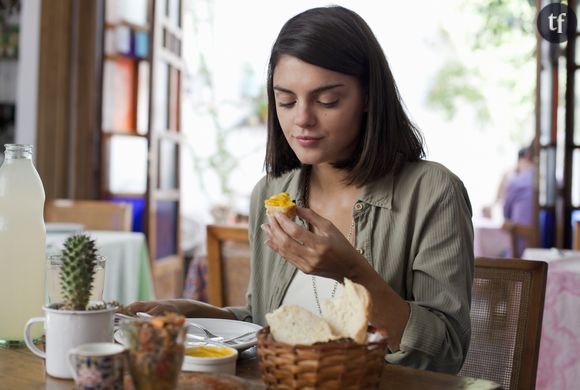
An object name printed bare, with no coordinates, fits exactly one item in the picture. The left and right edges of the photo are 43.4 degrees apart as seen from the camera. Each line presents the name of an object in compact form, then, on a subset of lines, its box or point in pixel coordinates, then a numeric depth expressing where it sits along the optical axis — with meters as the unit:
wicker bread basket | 0.82
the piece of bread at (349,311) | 0.89
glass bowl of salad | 0.79
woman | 1.25
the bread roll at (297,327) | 0.89
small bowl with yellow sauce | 0.98
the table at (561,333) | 2.27
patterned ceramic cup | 0.80
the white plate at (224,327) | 1.21
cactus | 0.93
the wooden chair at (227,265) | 2.14
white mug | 0.95
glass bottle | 1.20
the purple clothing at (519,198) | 5.67
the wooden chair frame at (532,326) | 1.41
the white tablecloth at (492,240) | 5.30
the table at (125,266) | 3.00
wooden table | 0.96
